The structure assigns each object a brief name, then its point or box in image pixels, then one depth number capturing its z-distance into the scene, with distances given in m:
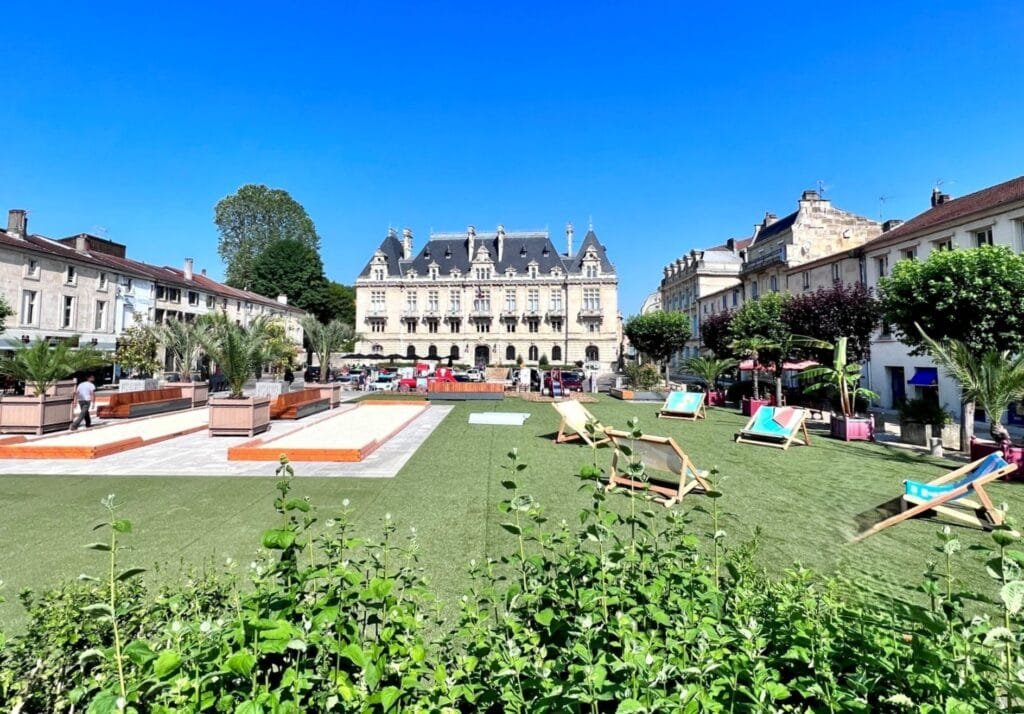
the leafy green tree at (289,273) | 52.72
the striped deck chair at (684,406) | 15.84
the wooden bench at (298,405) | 14.93
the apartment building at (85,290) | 26.56
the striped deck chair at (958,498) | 5.46
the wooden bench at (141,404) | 14.86
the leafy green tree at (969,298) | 11.22
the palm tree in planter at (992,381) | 8.80
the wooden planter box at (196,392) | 18.53
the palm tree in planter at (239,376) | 11.46
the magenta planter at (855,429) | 12.41
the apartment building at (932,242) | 17.92
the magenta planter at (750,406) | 17.41
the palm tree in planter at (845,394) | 12.45
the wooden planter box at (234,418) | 11.41
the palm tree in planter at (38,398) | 11.52
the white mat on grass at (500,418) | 14.58
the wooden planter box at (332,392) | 18.82
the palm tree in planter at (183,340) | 25.66
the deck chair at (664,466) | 6.48
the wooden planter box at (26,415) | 11.48
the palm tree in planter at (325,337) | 27.65
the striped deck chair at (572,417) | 10.59
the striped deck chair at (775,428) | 10.84
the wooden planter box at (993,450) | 8.10
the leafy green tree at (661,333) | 36.88
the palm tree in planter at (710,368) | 21.86
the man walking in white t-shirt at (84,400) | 12.31
